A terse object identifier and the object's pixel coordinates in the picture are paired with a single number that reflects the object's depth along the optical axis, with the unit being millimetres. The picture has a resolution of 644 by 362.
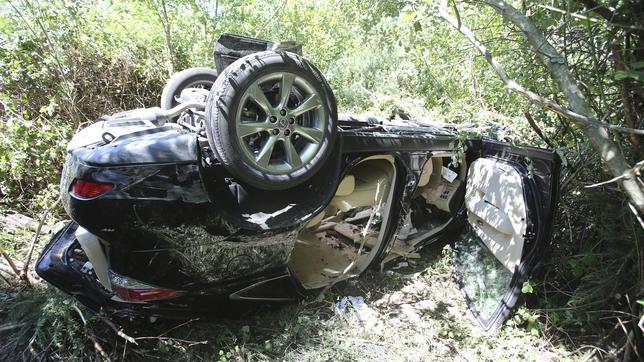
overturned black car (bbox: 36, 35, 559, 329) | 2170
